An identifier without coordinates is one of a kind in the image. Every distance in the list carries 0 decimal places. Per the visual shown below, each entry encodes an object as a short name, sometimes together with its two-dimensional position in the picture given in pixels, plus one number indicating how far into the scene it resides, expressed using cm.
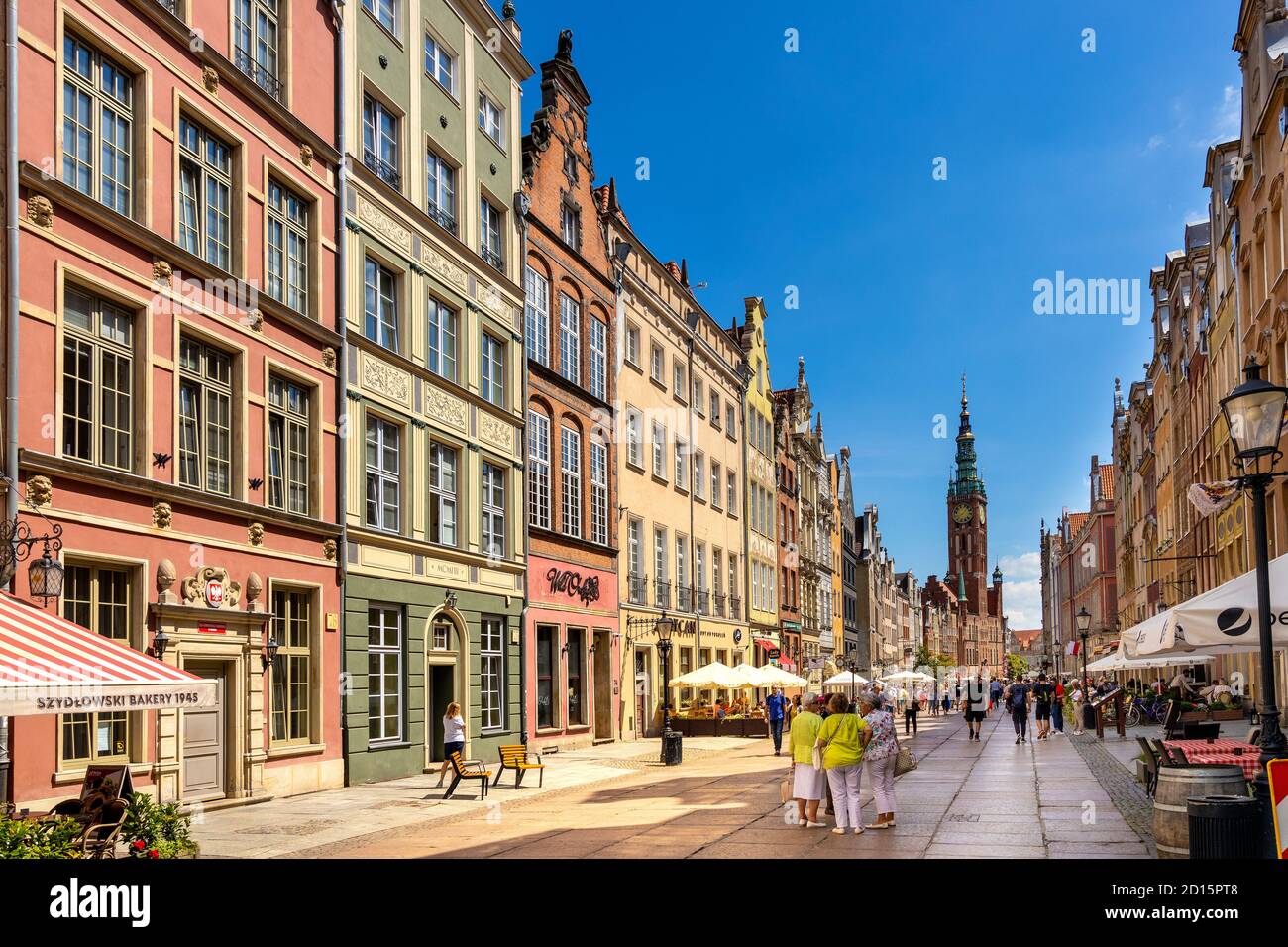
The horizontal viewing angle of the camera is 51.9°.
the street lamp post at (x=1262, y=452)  1169
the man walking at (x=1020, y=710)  3984
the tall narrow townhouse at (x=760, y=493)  5700
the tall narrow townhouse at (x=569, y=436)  3409
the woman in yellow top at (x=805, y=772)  1697
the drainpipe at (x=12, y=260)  1571
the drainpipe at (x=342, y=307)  2386
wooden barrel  1193
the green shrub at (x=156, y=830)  1154
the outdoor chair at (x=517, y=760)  2327
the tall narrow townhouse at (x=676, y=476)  4122
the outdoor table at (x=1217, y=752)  1630
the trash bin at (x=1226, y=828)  1030
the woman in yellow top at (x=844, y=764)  1622
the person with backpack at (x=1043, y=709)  4225
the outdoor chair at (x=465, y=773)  2141
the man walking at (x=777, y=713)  3575
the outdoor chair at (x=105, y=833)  1151
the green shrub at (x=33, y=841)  977
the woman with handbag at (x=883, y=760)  1672
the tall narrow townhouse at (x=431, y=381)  2512
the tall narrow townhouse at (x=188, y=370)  1677
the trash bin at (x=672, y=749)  3005
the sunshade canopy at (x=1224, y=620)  1349
